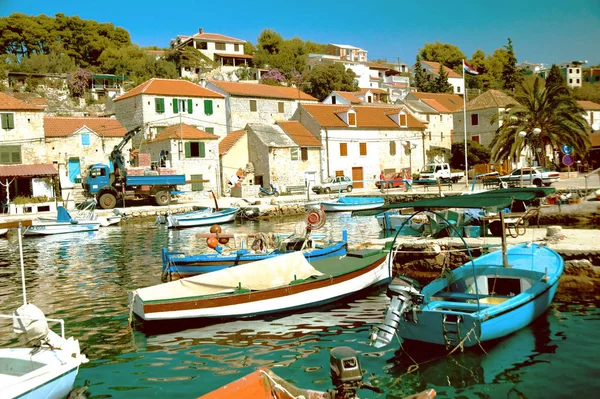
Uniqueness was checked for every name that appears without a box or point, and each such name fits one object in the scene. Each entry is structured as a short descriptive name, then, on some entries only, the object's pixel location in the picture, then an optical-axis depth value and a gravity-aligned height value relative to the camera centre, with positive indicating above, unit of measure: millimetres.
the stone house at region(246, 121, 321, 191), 49406 +1674
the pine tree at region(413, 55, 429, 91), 90250 +15043
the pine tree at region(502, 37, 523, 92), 86612 +14877
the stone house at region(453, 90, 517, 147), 60406 +5826
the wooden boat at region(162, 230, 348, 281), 16031 -2473
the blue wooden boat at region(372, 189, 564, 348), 9492 -2663
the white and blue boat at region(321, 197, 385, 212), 37812 -2411
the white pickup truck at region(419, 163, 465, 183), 48469 -605
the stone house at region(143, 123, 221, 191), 46344 +2159
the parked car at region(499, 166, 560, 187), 39706 -1209
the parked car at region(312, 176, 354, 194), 47250 -1355
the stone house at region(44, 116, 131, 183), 44156 +3331
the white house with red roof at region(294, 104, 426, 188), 53094 +3193
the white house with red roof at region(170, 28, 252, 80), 84244 +20669
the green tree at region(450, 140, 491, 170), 58500 +1235
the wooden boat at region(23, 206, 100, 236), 31391 -2606
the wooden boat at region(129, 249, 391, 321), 11820 -2738
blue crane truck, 41000 -413
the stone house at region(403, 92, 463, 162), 62375 +5748
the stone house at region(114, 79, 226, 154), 50562 +6841
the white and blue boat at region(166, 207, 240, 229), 32656 -2617
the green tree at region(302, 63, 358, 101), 76125 +12792
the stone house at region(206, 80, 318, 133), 54656 +7552
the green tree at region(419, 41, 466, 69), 113250 +23955
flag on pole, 38906 +7046
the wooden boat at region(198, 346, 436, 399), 6430 -2643
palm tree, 42281 +3257
